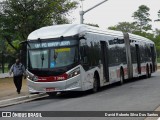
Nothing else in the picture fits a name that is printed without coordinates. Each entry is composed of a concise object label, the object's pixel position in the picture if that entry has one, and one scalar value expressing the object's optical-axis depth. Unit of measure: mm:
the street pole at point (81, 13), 28925
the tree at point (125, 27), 121275
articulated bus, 19203
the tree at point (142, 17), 115125
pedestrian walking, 21844
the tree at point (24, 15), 37781
